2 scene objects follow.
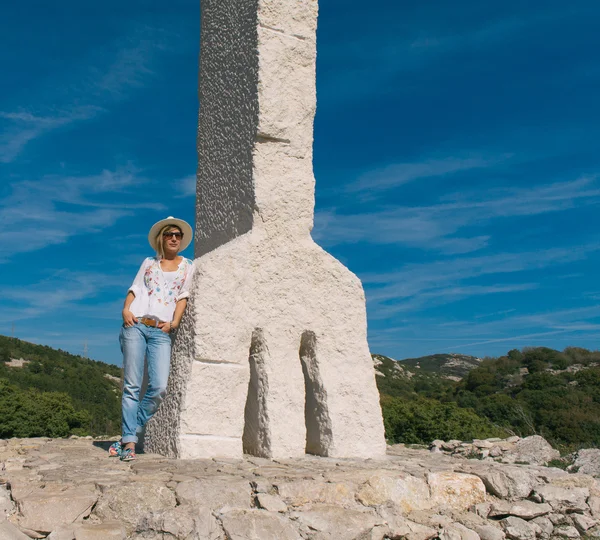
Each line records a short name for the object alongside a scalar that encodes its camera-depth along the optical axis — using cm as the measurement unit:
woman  477
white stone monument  480
